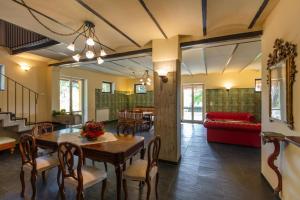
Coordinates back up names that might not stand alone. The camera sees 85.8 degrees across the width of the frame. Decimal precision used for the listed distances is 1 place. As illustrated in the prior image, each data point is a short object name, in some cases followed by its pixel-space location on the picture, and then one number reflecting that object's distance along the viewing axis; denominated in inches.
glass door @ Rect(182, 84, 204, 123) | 355.6
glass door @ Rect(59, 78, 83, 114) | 265.0
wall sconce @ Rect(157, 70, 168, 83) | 135.3
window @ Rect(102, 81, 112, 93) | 346.8
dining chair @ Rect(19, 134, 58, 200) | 84.6
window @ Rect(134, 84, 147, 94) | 401.3
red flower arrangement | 95.2
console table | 77.4
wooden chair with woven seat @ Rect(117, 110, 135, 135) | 254.8
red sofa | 176.2
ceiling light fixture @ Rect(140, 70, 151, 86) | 296.6
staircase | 161.5
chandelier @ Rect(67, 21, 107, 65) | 107.3
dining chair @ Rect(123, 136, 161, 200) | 79.4
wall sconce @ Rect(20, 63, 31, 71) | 189.7
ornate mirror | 73.2
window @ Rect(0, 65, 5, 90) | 174.5
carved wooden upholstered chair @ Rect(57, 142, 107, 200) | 71.2
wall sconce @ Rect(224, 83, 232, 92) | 324.0
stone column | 134.6
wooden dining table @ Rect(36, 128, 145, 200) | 78.2
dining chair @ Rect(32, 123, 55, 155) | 123.1
